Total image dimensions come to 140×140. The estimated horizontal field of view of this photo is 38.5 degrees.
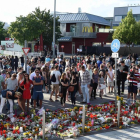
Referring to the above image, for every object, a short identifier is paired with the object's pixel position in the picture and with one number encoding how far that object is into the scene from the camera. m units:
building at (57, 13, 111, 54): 41.47
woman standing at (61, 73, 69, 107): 8.74
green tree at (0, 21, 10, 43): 58.61
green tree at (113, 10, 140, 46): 36.01
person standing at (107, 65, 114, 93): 11.11
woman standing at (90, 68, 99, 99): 10.04
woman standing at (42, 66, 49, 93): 10.37
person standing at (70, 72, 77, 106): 8.93
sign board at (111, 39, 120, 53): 8.38
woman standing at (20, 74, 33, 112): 8.02
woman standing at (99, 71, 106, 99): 10.32
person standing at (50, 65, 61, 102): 9.39
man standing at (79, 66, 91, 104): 9.15
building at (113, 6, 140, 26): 59.52
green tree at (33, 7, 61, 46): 35.64
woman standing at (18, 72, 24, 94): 8.30
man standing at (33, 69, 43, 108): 8.24
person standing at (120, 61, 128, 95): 10.89
